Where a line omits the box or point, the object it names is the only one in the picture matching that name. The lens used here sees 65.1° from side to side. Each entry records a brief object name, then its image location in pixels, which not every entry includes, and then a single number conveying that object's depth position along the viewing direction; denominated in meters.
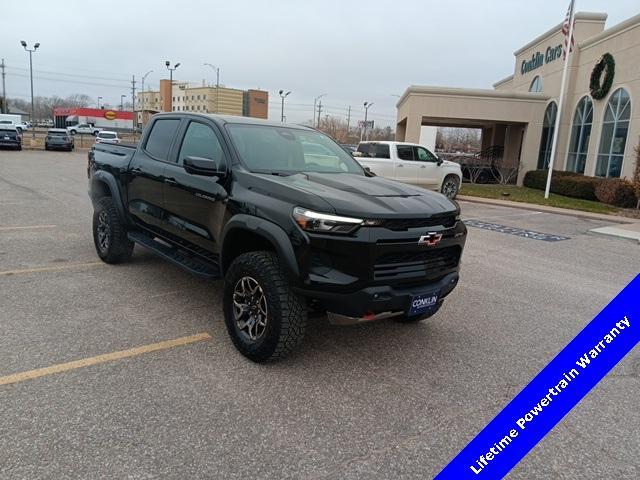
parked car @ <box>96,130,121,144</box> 39.63
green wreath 19.22
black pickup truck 3.41
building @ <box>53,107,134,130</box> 88.12
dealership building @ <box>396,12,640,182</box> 18.36
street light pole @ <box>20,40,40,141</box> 38.91
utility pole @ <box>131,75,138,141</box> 74.31
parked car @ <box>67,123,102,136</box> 70.31
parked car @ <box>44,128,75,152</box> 35.69
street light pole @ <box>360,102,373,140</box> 64.94
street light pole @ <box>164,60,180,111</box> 44.61
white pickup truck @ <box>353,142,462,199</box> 16.25
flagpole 17.45
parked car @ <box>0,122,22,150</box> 32.56
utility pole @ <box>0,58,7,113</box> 74.75
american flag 17.49
